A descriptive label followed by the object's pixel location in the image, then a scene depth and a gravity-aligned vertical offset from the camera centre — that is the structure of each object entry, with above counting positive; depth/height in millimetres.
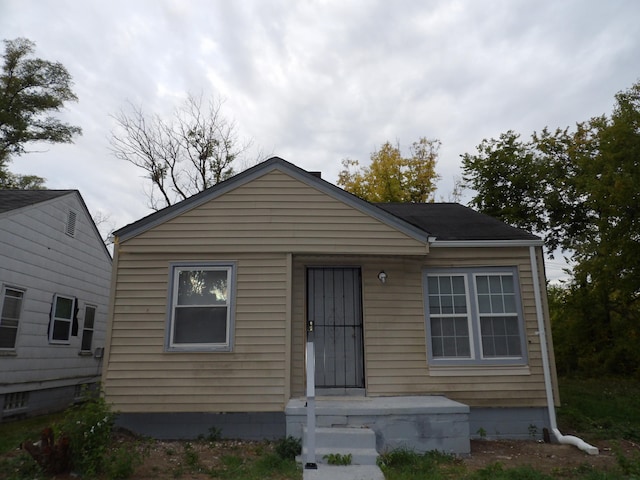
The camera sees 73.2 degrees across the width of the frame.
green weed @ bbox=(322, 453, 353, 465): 5148 -1434
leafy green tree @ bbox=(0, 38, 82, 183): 20453 +11228
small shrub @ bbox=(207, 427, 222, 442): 6652 -1480
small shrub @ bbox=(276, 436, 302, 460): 5496 -1410
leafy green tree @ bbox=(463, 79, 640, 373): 14750 +5462
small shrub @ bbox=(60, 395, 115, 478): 4773 -1120
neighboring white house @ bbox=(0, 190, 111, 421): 8781 +863
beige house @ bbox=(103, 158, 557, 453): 6828 +392
